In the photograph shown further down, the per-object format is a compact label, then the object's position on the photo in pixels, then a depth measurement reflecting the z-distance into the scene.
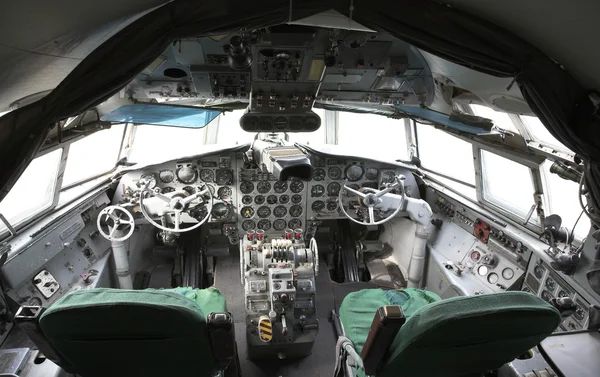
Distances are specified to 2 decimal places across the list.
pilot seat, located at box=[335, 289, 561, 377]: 1.64
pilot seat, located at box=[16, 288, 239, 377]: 1.62
